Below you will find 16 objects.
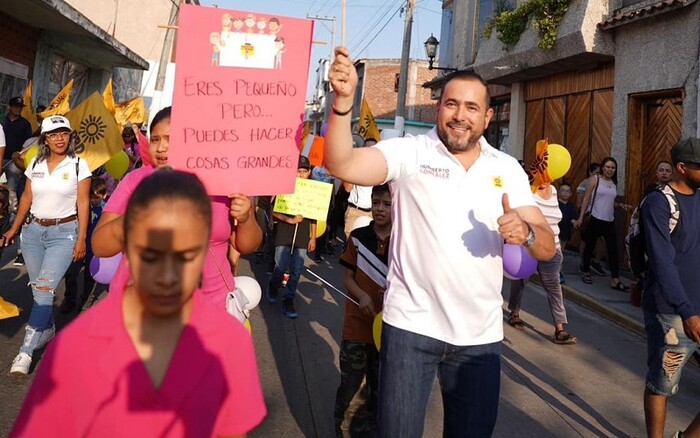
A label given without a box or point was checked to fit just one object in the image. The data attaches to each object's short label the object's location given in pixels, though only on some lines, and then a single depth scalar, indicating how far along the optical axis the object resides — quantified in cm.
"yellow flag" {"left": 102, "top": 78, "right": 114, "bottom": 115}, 1227
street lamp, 1908
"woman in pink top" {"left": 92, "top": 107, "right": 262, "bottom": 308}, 271
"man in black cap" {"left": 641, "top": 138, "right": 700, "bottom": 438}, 379
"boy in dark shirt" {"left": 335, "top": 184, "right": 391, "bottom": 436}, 377
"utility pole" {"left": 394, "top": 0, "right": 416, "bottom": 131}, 2084
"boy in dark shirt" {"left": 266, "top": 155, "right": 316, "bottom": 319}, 759
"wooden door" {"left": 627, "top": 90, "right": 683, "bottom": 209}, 1153
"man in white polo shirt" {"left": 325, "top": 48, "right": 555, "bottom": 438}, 263
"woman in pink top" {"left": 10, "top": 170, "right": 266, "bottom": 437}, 156
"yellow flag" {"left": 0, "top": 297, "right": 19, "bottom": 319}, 493
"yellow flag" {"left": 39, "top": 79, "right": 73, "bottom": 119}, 1047
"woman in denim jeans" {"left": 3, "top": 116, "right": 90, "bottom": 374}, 504
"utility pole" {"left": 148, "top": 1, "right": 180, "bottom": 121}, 1900
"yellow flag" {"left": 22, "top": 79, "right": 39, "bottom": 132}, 1170
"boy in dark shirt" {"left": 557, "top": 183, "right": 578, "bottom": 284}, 1071
